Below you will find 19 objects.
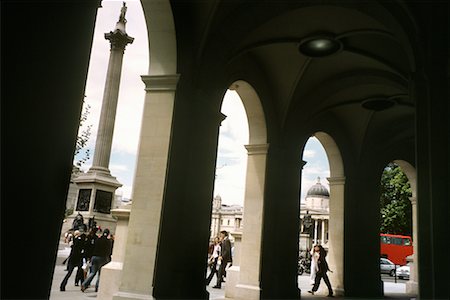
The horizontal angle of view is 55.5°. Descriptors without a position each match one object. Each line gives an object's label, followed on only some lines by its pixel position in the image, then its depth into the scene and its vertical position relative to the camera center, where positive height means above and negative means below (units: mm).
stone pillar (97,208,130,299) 8147 -562
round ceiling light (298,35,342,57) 10938 +5271
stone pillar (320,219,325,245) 72688 +2987
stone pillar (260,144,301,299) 12523 +695
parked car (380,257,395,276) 34812 -872
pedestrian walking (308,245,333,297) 14070 -589
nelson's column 21375 +3655
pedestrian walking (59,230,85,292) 11219 -646
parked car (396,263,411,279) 33344 -1198
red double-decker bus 38031 +949
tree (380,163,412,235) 32500 +4288
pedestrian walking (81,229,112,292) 10953 -514
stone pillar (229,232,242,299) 11920 -812
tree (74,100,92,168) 17323 +3648
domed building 73681 +7247
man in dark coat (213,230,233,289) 13438 -383
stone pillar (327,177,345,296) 15980 +657
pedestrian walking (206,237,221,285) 14277 -543
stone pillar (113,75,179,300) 7727 +873
